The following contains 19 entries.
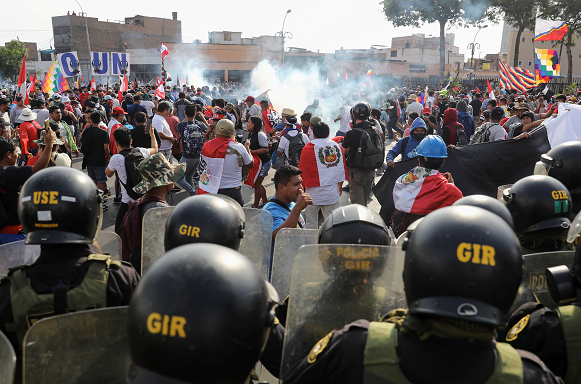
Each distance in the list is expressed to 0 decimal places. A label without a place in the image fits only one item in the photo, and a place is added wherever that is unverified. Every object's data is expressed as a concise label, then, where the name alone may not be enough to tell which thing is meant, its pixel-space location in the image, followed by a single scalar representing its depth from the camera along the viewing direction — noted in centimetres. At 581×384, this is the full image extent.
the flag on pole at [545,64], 1485
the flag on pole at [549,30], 1554
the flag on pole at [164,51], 1724
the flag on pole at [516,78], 1485
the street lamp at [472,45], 5381
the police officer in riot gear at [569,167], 314
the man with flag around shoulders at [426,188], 383
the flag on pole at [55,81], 1556
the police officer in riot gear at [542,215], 246
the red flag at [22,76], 1324
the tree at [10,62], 5709
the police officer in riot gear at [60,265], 180
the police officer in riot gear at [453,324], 133
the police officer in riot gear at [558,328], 162
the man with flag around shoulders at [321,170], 560
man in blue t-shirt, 342
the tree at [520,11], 3516
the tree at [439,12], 4075
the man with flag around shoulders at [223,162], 541
